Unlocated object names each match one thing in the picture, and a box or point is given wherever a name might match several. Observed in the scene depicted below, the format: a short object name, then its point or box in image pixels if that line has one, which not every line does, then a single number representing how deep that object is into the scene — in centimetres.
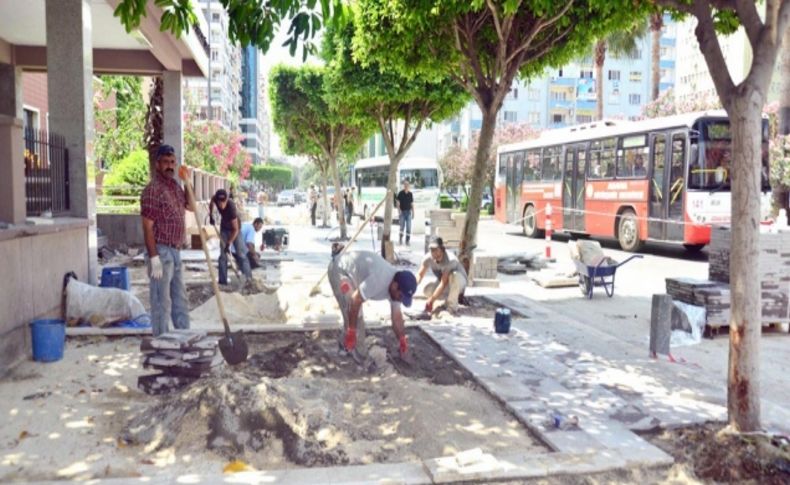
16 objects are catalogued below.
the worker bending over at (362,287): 580
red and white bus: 1477
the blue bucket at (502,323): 743
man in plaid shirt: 620
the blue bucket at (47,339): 592
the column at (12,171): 589
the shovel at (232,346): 574
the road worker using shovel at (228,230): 1010
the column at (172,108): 1523
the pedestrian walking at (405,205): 1839
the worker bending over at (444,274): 836
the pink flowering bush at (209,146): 2577
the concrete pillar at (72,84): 831
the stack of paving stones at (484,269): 1149
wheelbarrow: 1019
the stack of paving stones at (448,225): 1546
